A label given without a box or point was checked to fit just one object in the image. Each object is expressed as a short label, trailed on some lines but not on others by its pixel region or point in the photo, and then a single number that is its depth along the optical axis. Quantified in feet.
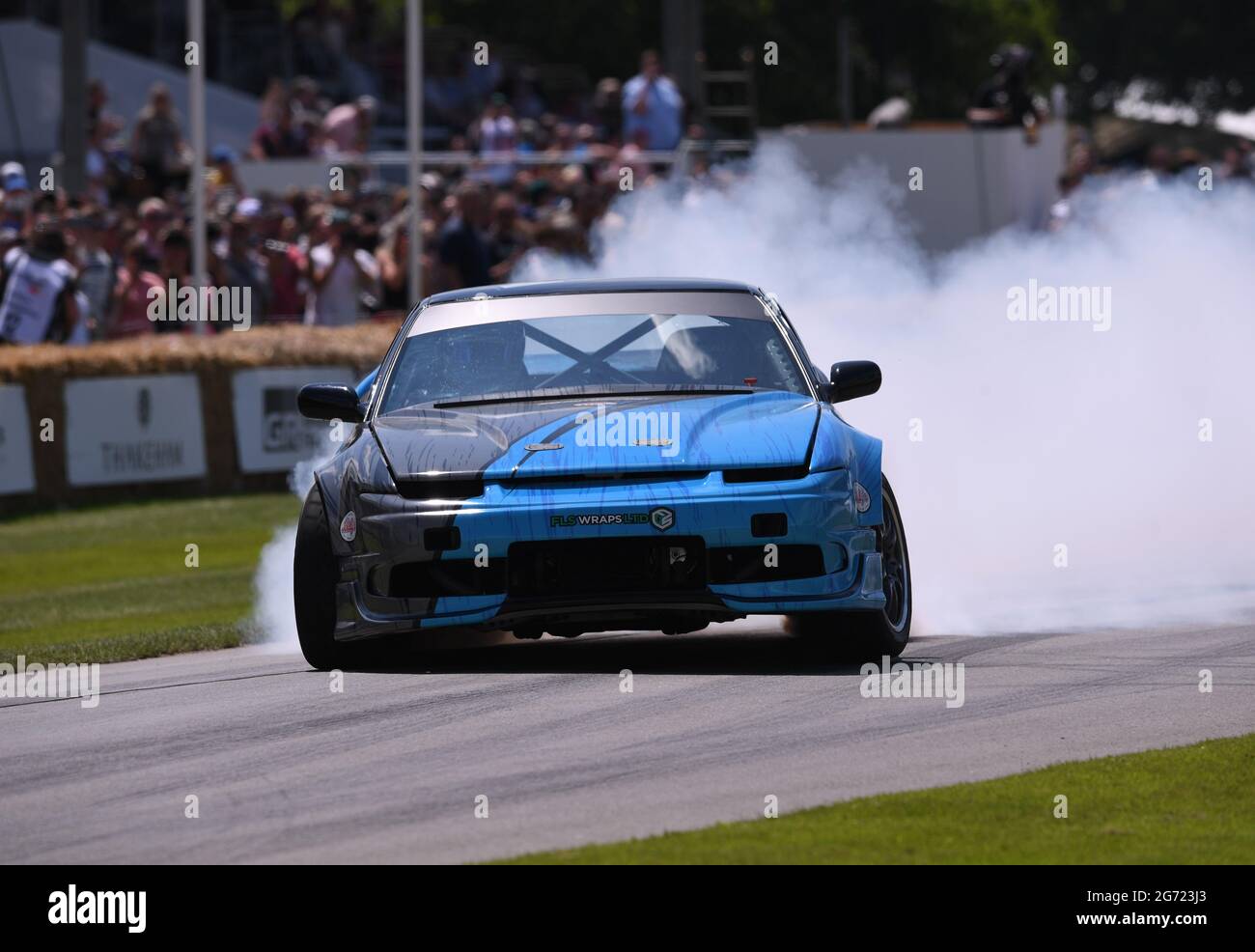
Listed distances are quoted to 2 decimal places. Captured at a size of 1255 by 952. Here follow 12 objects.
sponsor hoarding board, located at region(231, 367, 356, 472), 66.59
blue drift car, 26.86
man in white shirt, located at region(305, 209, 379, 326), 69.41
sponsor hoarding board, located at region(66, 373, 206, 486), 61.82
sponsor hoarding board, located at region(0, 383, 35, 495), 59.26
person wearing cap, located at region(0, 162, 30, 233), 66.23
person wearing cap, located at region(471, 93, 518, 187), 86.22
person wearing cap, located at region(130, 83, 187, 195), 80.12
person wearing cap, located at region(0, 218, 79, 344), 61.11
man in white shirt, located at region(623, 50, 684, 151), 83.92
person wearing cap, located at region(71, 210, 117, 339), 63.36
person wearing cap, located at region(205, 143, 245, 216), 75.87
